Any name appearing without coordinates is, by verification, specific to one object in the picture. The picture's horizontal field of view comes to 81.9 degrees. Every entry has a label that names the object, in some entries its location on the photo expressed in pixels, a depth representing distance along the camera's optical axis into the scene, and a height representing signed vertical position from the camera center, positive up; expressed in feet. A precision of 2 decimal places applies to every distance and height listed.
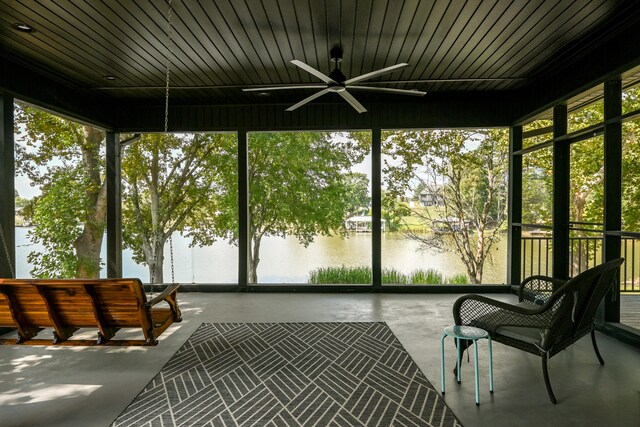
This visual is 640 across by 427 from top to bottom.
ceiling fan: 11.26 +4.22
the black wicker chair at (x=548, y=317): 8.61 -2.88
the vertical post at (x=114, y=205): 21.42 +0.22
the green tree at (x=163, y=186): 23.17 +1.47
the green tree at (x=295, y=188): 21.74 +1.25
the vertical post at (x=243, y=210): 21.49 -0.11
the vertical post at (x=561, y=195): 16.57 +0.60
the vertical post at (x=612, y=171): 13.20 +1.34
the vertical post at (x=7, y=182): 13.87 +1.03
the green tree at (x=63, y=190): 19.98 +1.12
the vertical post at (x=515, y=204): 20.49 +0.24
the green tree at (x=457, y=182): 21.39 +1.55
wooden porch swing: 8.58 -2.42
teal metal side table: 8.63 -3.04
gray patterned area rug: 8.18 -4.64
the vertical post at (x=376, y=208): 21.02 +0.03
